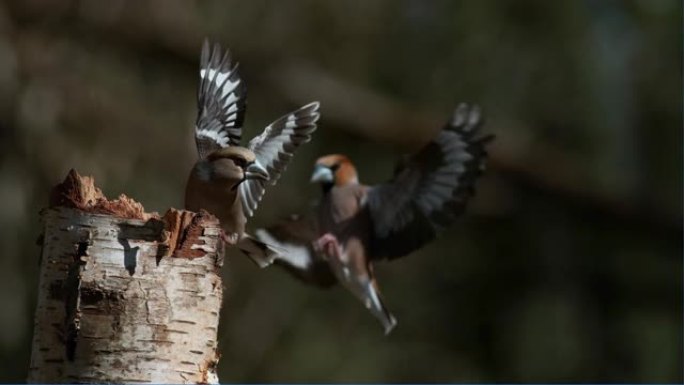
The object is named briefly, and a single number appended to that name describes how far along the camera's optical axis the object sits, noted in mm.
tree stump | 5199
